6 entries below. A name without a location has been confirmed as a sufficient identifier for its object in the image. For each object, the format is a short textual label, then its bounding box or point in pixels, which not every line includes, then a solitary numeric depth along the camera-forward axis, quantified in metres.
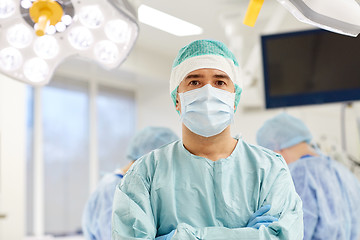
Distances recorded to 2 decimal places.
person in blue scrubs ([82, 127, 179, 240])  2.56
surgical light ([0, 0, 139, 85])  1.51
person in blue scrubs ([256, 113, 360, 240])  2.47
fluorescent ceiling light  4.03
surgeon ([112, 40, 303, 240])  1.31
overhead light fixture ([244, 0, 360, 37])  1.28
